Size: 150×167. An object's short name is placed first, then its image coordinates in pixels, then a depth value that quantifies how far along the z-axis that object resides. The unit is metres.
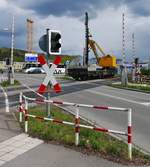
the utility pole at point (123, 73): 16.34
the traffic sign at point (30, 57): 49.27
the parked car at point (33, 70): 38.36
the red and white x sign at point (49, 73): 4.97
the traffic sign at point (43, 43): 5.32
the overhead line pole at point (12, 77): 18.01
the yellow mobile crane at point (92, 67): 21.65
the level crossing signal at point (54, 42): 5.26
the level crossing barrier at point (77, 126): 3.39
